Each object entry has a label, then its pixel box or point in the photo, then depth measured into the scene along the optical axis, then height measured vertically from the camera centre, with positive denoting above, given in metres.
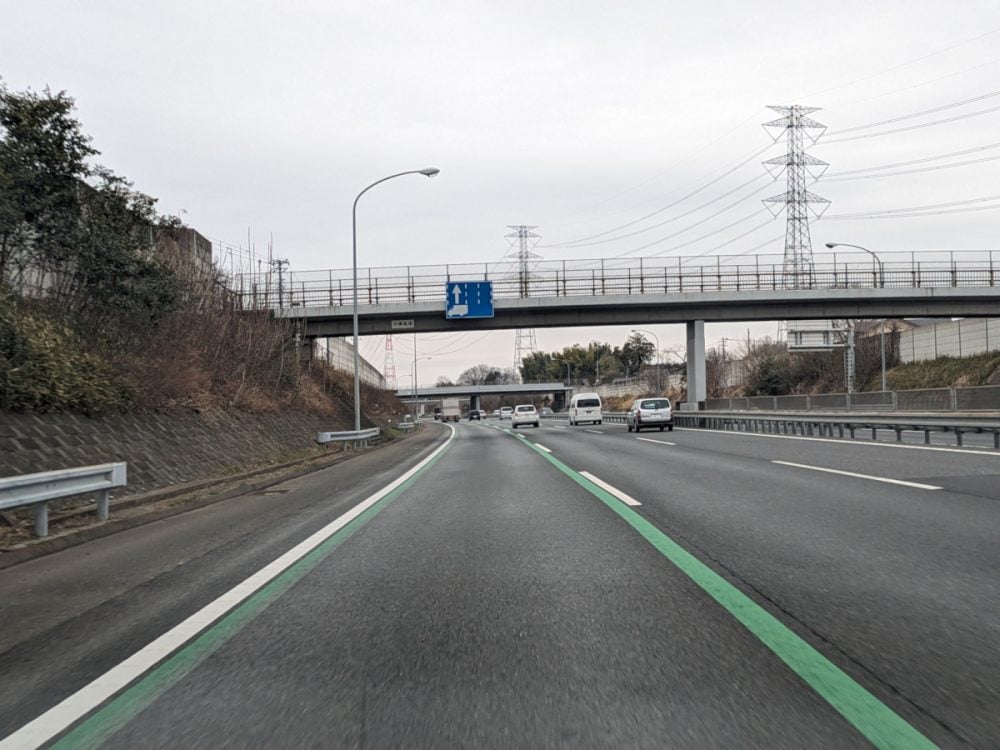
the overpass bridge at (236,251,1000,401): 34.94 +4.29
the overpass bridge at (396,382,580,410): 111.56 +0.37
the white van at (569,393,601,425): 46.91 -1.12
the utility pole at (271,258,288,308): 28.73 +4.71
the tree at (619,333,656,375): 123.06 +6.45
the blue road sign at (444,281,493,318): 35.16 +4.50
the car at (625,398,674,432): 33.72 -1.08
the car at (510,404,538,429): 49.19 -1.56
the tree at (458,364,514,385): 169.00 +3.87
